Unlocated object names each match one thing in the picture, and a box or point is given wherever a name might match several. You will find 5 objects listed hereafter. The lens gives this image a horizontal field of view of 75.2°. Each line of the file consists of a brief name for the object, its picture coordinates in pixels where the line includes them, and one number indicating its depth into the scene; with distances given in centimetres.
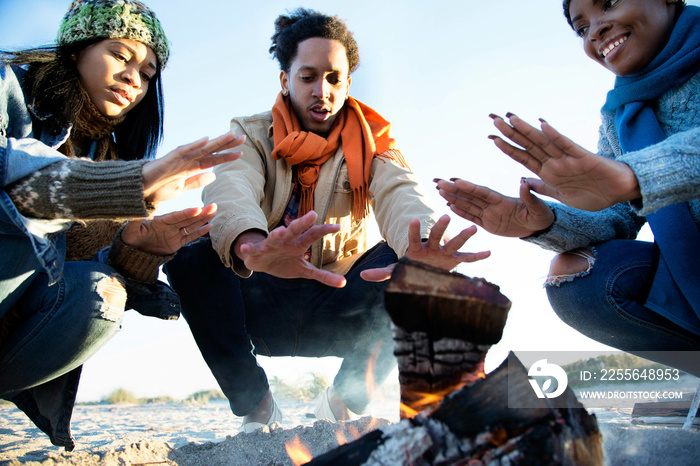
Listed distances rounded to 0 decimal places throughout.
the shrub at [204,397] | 584
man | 235
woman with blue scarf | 182
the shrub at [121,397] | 610
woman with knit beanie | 148
